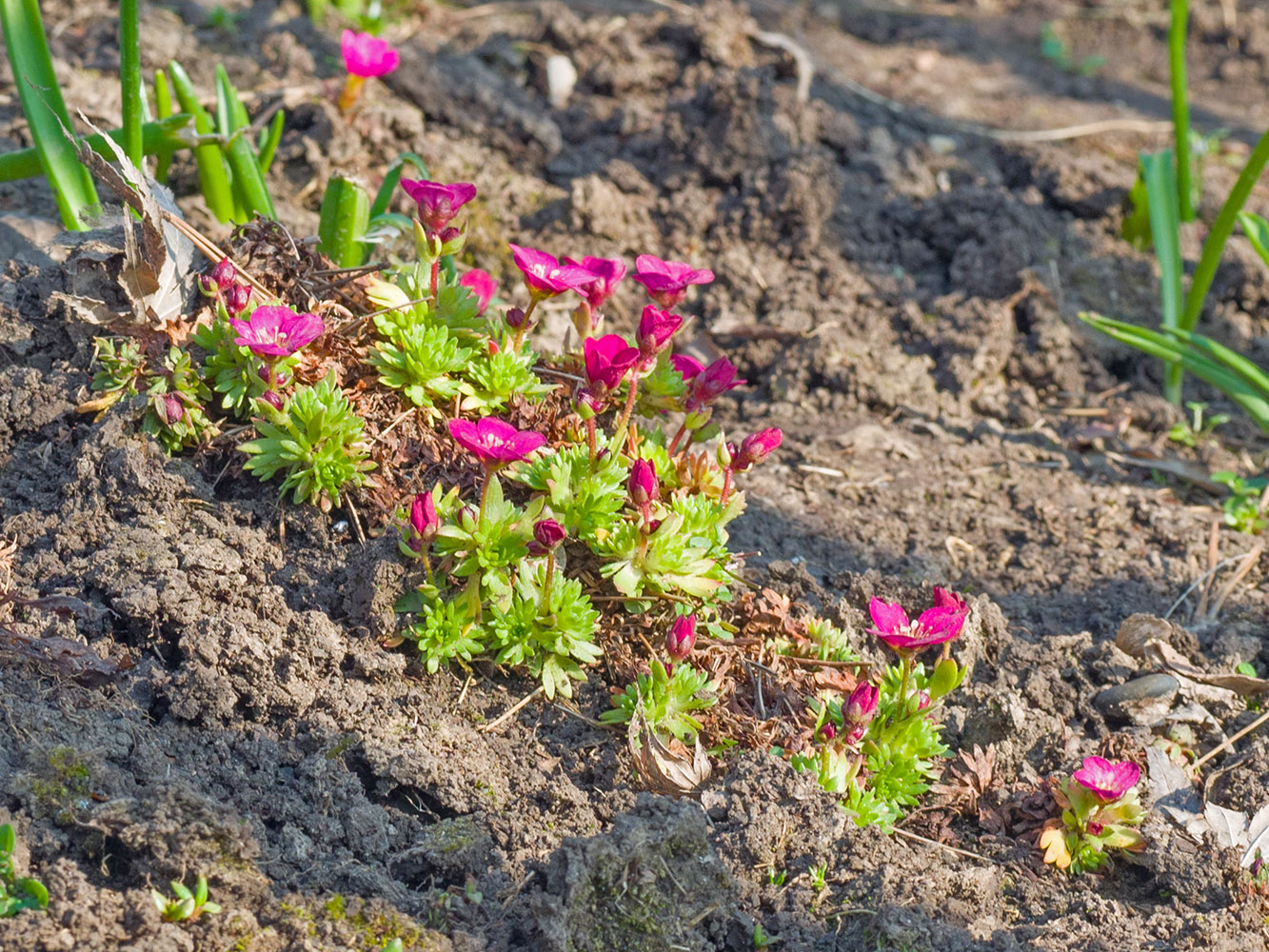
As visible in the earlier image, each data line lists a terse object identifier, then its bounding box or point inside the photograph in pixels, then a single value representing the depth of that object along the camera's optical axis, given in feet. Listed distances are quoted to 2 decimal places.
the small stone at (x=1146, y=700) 17.52
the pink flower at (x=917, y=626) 14.40
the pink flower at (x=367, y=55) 23.68
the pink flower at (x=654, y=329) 15.56
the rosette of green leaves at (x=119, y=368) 17.19
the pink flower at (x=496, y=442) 13.83
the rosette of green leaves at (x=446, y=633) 15.30
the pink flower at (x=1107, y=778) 14.70
